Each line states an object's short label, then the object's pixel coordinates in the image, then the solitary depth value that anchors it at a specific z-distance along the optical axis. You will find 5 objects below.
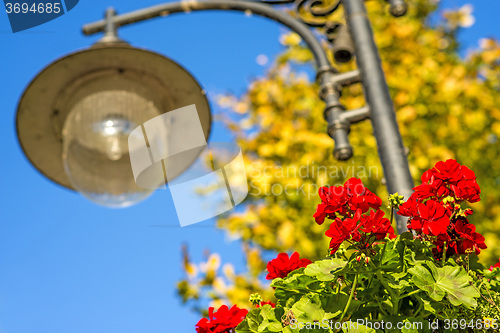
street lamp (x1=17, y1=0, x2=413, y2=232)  3.42
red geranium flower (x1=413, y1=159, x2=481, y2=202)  2.13
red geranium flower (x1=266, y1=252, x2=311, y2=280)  2.43
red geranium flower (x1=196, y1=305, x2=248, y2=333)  2.46
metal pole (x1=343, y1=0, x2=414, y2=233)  2.82
